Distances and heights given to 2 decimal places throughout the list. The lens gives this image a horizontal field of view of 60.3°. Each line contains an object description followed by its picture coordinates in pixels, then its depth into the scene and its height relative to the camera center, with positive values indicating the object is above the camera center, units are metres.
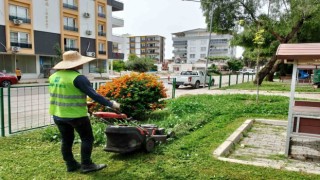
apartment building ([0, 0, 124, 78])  28.50 +4.26
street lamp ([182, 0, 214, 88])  21.22 +4.57
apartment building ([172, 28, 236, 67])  104.56 +9.92
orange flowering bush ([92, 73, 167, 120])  7.17 -0.62
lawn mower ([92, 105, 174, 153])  4.28 -1.08
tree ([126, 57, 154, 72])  50.59 +0.85
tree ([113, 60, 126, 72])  56.33 +0.84
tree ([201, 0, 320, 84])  17.92 +4.02
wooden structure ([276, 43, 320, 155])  4.59 -0.74
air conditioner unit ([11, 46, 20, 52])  27.65 +1.90
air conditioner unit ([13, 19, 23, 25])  28.05 +4.68
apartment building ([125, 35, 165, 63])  113.06 +10.15
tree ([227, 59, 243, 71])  65.06 +1.47
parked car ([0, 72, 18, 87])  19.44 -0.88
